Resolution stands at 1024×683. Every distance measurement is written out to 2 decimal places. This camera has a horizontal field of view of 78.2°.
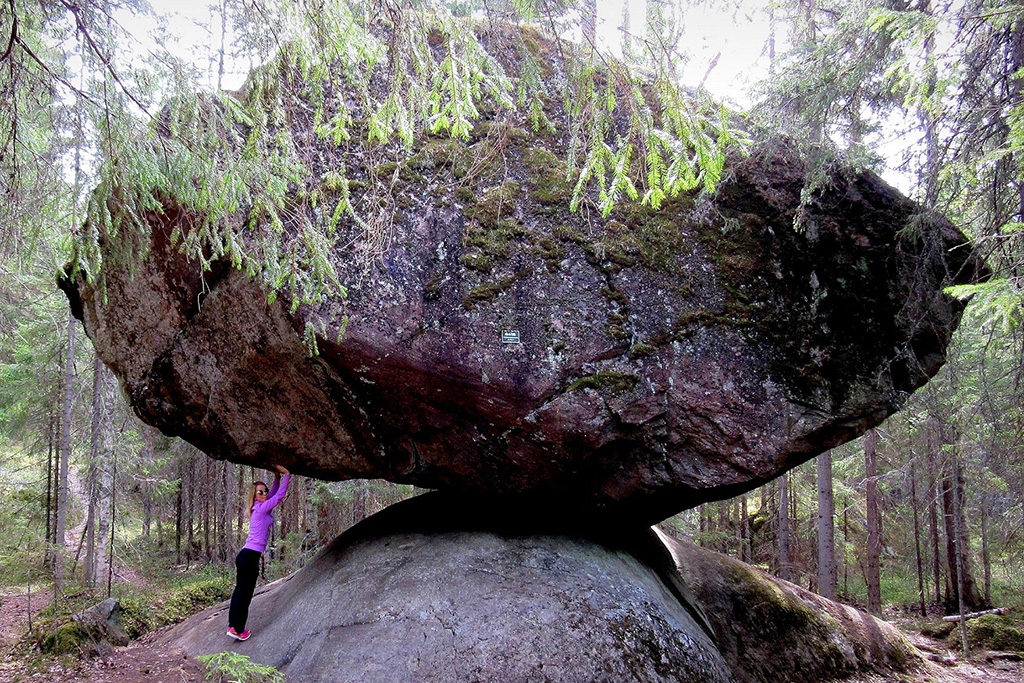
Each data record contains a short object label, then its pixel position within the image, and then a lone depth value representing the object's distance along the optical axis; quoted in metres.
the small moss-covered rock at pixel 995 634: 9.13
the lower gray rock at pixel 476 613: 5.47
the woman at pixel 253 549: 6.76
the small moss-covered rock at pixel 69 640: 6.97
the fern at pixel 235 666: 3.71
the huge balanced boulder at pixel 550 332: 5.80
